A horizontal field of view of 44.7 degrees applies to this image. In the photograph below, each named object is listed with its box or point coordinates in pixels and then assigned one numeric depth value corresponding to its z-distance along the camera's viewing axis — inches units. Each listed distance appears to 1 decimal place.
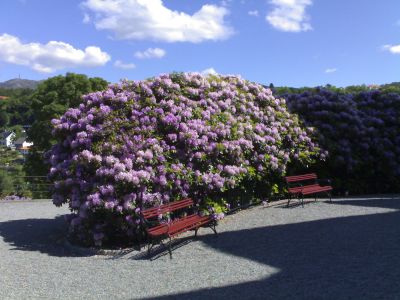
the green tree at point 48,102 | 1114.1
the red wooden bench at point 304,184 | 416.2
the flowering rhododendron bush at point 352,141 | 505.7
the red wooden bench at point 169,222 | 283.7
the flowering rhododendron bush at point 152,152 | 312.2
